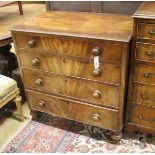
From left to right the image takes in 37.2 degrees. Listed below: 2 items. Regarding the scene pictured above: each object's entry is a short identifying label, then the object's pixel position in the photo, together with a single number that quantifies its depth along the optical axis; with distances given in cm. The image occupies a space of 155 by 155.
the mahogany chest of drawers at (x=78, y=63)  145
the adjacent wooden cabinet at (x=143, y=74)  132
